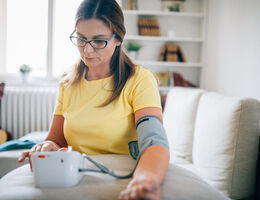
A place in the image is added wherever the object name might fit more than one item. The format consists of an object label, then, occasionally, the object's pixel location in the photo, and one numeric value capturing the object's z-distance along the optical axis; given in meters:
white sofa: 0.55
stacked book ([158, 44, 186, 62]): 3.20
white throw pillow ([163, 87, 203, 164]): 1.97
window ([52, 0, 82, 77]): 3.39
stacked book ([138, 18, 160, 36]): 3.18
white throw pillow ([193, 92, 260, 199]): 1.39
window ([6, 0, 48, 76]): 3.38
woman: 0.88
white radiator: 3.03
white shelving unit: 3.22
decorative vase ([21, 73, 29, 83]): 3.21
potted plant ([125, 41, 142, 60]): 3.18
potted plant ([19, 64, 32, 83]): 3.15
